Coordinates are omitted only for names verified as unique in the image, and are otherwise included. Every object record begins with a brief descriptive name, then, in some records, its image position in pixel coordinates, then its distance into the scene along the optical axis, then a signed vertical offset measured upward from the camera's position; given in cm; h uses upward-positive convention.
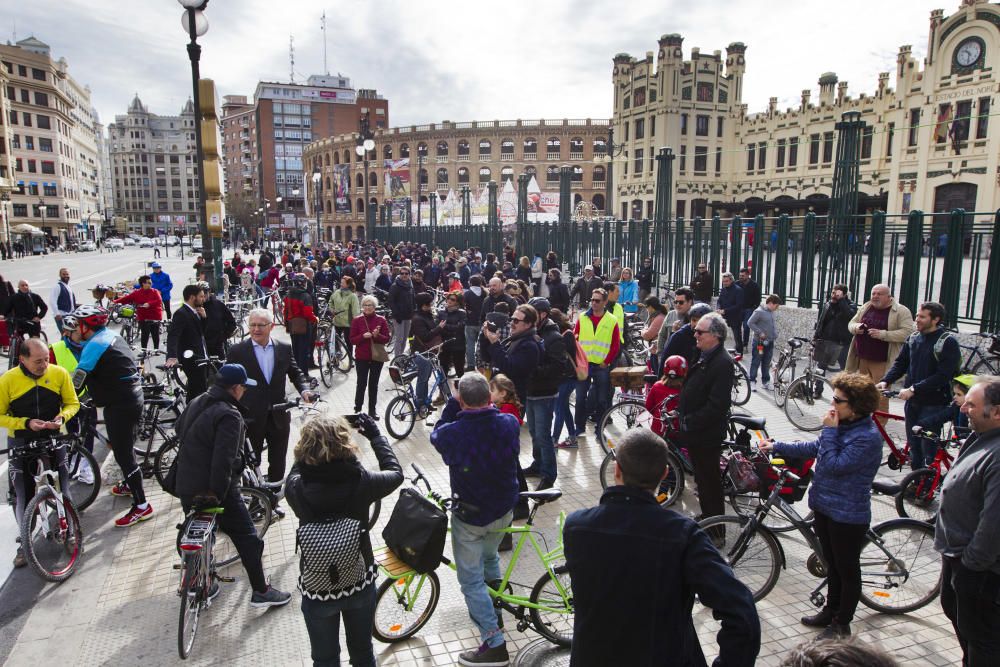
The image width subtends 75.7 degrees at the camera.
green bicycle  418 -237
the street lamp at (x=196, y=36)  954 +302
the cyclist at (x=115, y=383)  596 -136
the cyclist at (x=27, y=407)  552 -149
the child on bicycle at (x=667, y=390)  662 -156
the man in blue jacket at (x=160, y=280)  1535 -104
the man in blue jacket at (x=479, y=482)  403 -151
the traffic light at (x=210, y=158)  1005 +126
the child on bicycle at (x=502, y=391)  519 -122
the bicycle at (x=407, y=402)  891 -229
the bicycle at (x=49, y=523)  526 -239
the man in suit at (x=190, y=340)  806 -129
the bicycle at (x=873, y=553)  467 -229
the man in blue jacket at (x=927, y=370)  643 -128
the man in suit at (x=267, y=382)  619 -141
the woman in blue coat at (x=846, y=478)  412 -152
